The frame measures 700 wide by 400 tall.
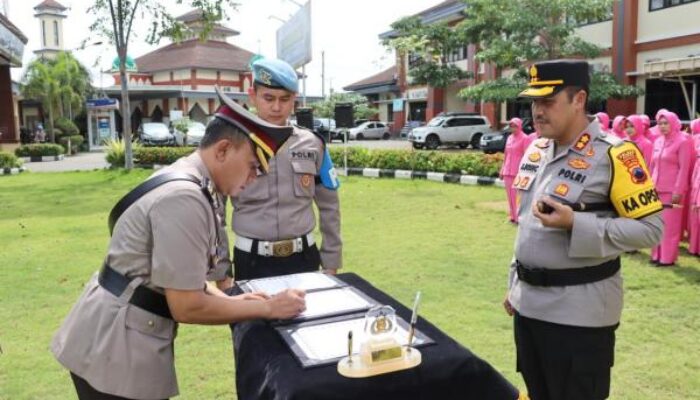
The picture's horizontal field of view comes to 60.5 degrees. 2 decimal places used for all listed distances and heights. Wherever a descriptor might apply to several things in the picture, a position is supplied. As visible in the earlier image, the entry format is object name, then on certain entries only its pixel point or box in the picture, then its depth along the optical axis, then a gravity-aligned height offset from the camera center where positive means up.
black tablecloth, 1.49 -0.63
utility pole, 46.66 +4.39
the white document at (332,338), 1.62 -0.58
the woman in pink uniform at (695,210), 6.52 -0.90
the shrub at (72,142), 30.08 -0.27
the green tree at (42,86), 30.12 +2.56
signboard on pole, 17.81 +3.02
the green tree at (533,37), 19.58 +3.25
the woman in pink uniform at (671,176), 6.34 -0.50
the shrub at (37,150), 24.28 -0.52
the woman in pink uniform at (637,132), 7.53 -0.03
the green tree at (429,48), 28.56 +4.08
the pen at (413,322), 1.66 -0.53
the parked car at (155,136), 29.52 -0.01
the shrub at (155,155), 19.03 -0.62
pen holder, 1.54 -0.59
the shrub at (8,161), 18.22 -0.71
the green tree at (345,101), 39.28 +1.85
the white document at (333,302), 1.91 -0.56
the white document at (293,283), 2.18 -0.56
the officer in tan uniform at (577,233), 2.15 -0.37
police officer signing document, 1.64 -0.39
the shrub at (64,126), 31.69 +0.56
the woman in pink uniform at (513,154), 8.94 -0.34
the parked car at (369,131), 36.66 +0.11
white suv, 26.73 +0.01
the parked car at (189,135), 29.31 +0.01
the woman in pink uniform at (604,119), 9.23 +0.17
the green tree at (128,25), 17.08 +3.18
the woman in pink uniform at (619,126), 8.00 +0.05
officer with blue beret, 2.80 -0.35
